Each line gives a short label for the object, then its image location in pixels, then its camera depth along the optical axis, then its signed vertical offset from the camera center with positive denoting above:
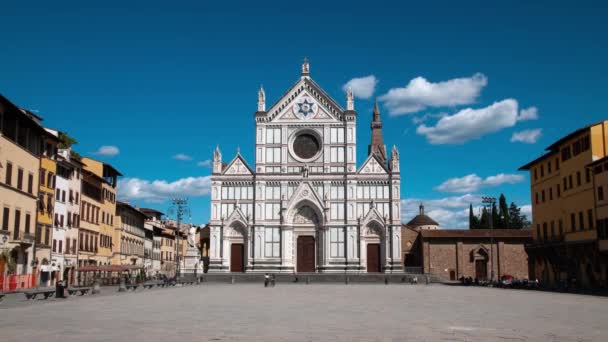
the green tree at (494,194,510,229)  99.37 +6.72
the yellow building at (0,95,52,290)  37.90 +4.54
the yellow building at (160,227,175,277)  98.06 +0.71
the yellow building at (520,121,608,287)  46.59 +3.82
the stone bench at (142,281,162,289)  50.76 -2.47
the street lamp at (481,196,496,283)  63.05 +5.49
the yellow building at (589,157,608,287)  43.78 +2.98
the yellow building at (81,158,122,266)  58.03 +4.69
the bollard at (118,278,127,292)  44.53 -2.28
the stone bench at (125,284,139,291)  47.02 -2.35
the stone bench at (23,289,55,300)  30.91 -1.96
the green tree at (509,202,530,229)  110.93 +7.13
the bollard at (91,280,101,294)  41.04 -2.18
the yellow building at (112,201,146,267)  68.69 +2.29
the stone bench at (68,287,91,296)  37.25 -2.17
